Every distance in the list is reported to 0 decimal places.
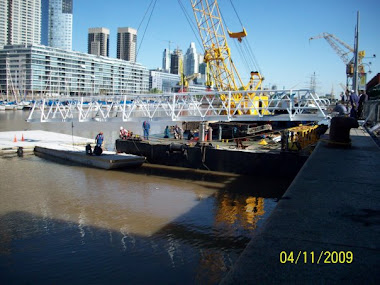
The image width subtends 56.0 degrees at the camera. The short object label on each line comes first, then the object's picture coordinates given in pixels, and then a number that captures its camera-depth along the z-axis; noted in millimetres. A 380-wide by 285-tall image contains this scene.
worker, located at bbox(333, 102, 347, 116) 13406
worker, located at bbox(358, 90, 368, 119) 18547
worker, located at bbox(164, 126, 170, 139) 29750
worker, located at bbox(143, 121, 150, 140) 27295
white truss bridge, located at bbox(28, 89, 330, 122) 18944
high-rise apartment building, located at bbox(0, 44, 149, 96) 147750
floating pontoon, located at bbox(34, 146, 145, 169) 21719
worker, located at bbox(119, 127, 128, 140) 26038
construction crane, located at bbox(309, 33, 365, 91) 97312
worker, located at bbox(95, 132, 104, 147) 23734
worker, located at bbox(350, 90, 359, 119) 17873
